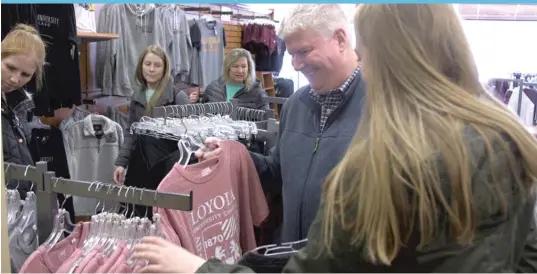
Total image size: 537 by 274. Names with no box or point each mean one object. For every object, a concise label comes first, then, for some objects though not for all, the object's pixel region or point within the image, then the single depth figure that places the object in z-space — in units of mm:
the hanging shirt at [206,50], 2683
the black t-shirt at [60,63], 2219
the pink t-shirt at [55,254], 1203
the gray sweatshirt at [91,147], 2039
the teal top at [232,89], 2297
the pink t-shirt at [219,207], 1339
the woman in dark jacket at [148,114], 1794
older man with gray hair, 1284
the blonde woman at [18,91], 1336
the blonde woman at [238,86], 2291
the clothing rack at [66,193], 1177
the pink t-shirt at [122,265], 1181
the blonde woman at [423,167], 840
